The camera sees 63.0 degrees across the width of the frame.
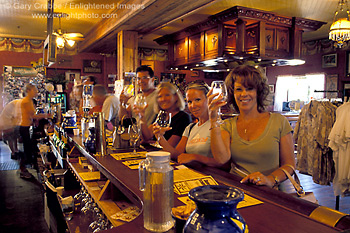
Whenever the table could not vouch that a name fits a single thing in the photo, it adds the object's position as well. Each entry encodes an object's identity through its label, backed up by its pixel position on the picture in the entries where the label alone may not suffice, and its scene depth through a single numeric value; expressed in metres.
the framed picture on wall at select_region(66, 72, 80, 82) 10.62
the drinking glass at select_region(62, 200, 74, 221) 2.26
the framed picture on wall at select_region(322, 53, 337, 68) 8.62
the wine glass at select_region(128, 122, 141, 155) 2.29
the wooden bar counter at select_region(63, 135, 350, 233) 0.95
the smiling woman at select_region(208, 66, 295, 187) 1.91
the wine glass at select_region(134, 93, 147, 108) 2.47
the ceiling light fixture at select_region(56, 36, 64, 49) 6.73
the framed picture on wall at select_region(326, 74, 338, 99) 8.67
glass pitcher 0.98
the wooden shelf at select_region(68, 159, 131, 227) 1.69
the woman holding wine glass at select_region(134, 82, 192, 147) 2.73
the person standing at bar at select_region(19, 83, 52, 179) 6.14
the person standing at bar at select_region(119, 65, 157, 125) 3.58
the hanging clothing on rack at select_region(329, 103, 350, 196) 3.74
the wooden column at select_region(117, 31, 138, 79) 6.30
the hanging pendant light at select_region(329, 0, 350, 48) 4.76
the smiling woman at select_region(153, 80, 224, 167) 2.19
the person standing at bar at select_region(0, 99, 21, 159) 6.19
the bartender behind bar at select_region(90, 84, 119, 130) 4.93
